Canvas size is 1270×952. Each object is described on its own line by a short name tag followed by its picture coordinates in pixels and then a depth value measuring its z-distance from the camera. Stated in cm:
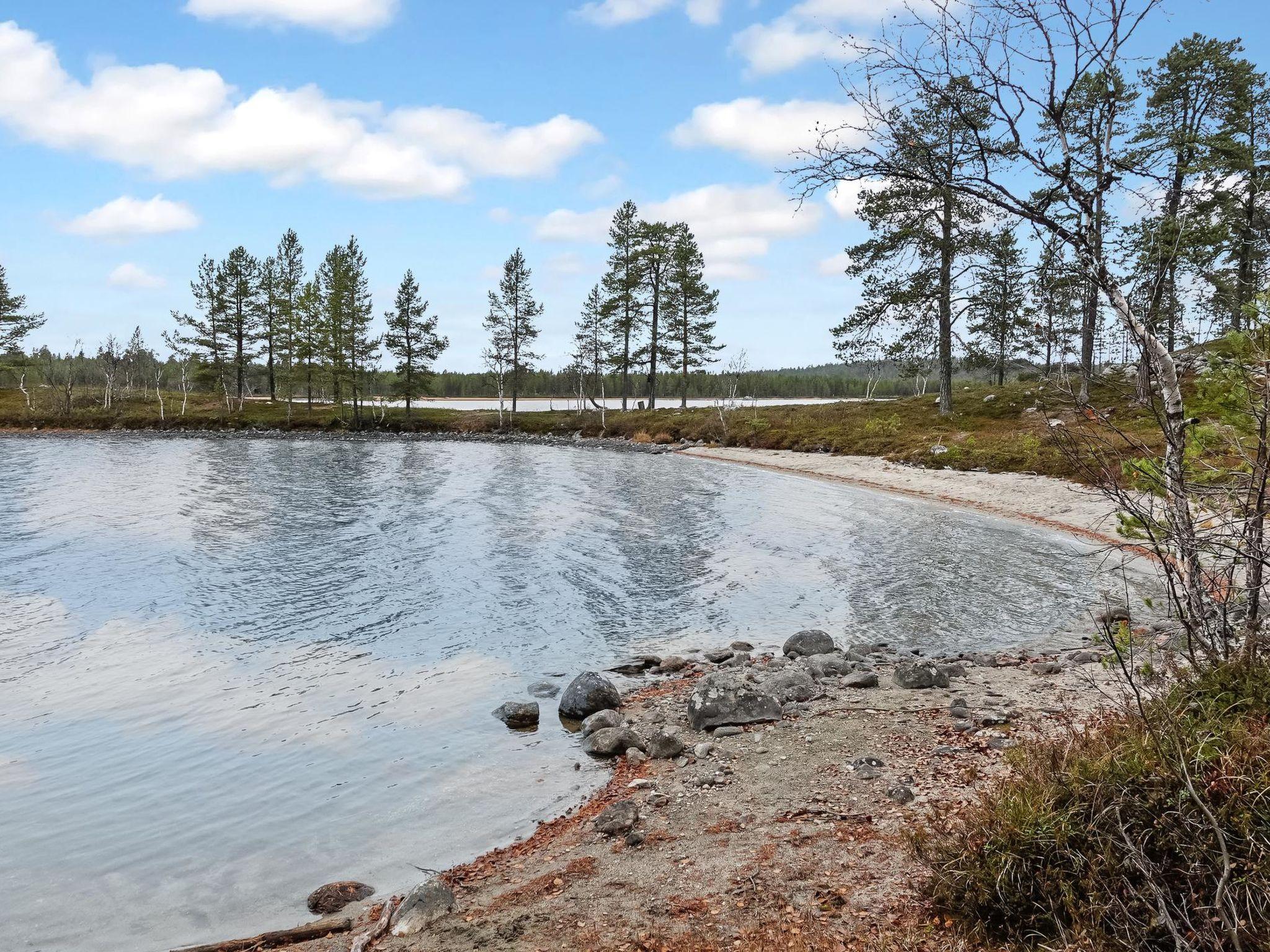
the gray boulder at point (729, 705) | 1004
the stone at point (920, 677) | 1116
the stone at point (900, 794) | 707
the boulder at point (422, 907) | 594
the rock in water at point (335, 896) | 669
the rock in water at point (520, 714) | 1080
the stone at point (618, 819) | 732
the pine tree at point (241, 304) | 8488
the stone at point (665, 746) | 929
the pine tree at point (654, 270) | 7588
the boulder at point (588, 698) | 1098
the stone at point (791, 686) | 1091
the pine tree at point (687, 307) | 7606
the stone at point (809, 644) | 1338
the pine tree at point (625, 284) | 7681
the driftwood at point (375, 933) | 579
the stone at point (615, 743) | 964
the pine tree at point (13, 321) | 8734
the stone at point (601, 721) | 1034
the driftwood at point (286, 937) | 616
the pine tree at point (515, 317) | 8394
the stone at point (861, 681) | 1129
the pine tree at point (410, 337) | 8106
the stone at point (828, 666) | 1192
